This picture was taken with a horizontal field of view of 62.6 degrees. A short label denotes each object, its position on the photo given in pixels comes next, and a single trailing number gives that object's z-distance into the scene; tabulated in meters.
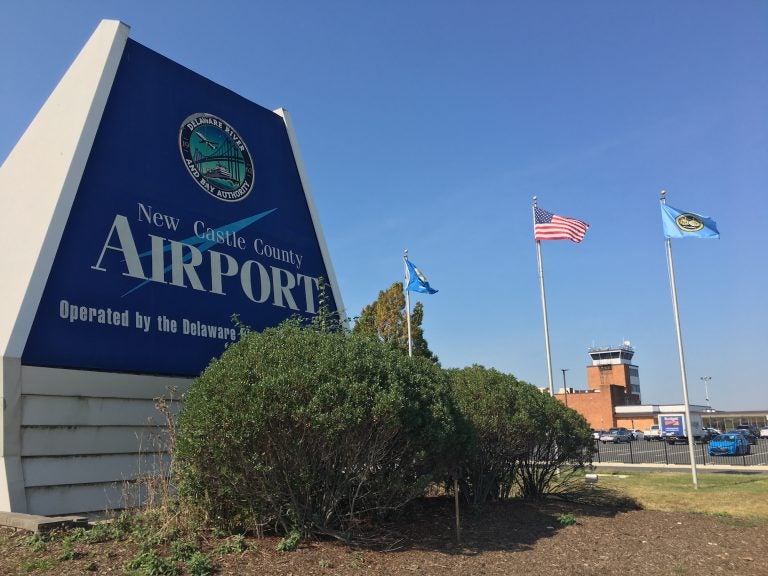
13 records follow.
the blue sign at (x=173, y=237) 9.29
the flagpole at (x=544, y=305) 22.75
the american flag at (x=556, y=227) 22.00
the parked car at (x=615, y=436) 60.39
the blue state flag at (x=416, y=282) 22.70
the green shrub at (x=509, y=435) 10.55
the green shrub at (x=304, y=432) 6.61
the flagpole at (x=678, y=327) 19.23
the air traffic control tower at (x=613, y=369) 99.50
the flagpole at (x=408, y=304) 20.57
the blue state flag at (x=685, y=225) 19.30
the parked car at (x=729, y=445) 37.84
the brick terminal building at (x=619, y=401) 89.88
